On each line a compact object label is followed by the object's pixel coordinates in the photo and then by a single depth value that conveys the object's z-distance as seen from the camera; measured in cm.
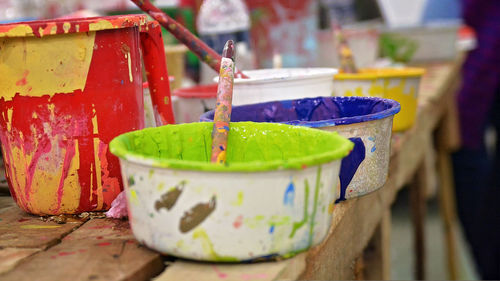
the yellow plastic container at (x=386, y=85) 166
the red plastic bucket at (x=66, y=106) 98
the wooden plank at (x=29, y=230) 93
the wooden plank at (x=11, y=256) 84
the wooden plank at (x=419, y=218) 302
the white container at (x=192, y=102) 149
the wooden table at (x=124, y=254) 80
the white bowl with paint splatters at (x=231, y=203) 75
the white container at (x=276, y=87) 136
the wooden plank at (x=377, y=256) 196
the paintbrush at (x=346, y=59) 185
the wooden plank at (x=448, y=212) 340
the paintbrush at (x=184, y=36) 120
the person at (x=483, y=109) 281
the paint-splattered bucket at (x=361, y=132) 107
